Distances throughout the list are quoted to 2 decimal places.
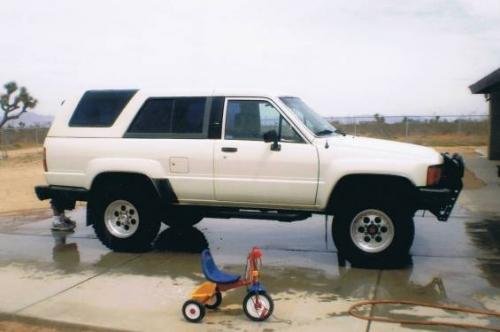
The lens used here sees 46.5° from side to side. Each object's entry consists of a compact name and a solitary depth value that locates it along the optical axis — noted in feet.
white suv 22.26
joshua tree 146.72
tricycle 16.69
